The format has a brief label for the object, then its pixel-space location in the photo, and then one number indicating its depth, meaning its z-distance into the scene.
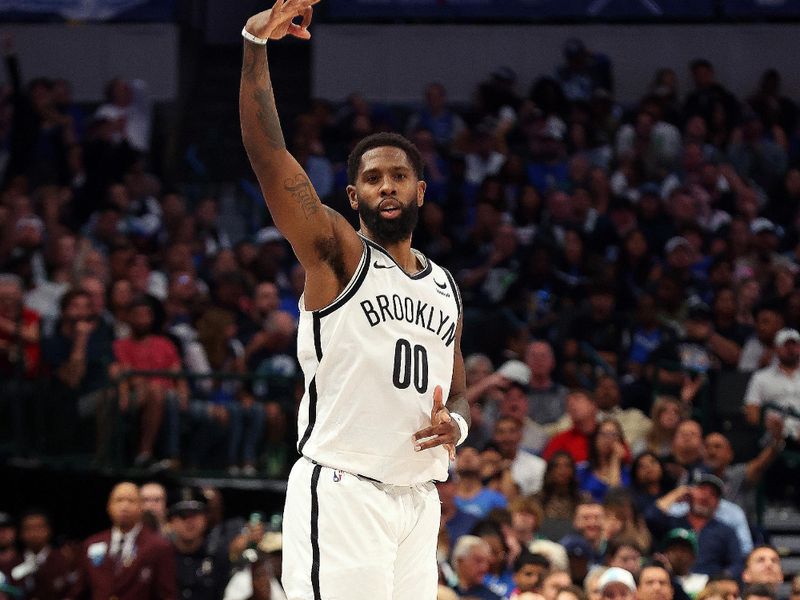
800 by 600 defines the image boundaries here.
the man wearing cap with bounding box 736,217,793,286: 14.25
